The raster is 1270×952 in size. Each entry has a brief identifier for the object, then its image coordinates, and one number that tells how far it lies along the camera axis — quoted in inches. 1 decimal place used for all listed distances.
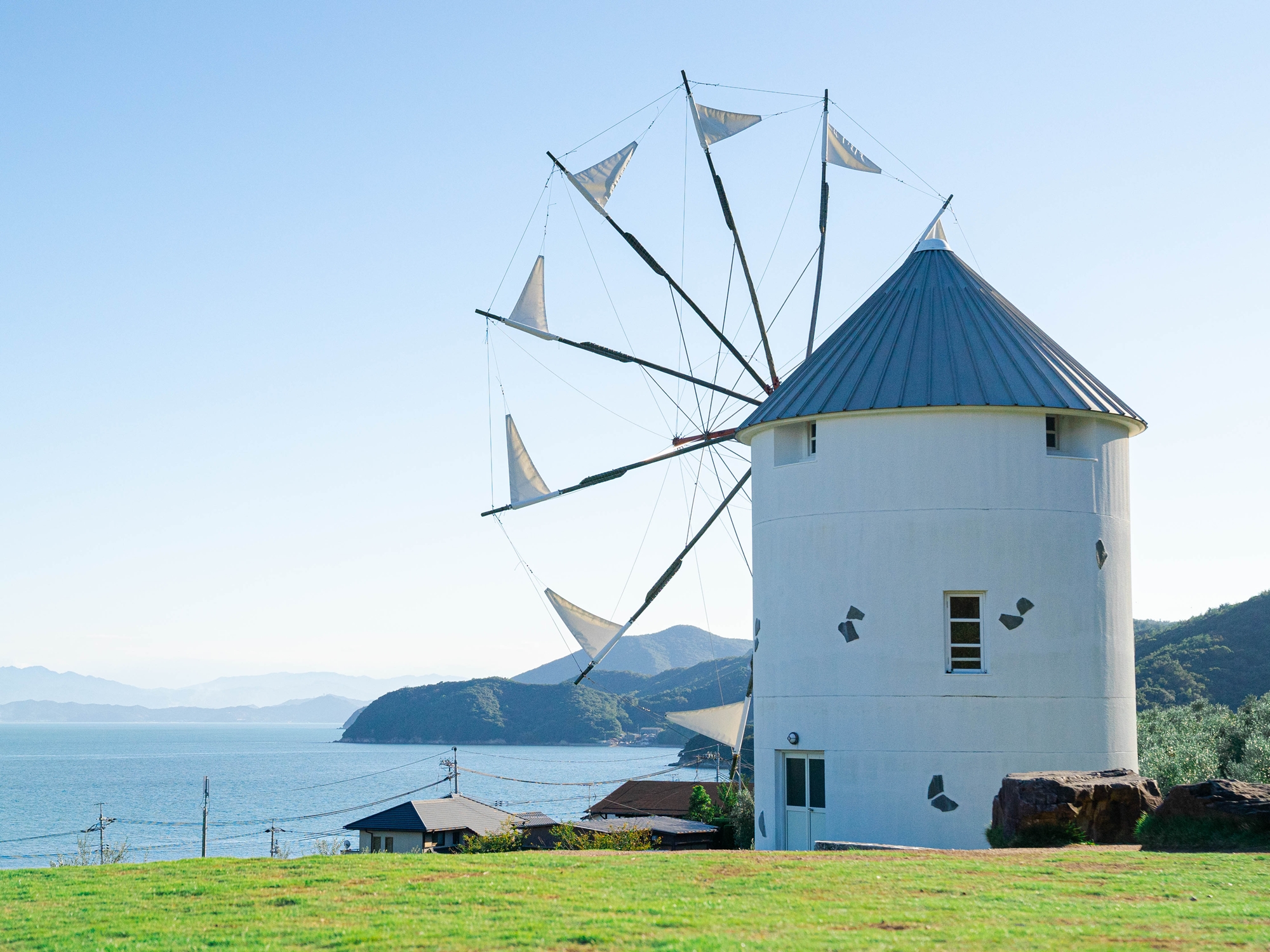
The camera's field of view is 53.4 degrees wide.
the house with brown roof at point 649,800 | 2236.7
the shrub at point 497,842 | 1513.3
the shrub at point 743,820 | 1434.5
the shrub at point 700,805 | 1923.0
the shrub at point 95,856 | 1762.6
